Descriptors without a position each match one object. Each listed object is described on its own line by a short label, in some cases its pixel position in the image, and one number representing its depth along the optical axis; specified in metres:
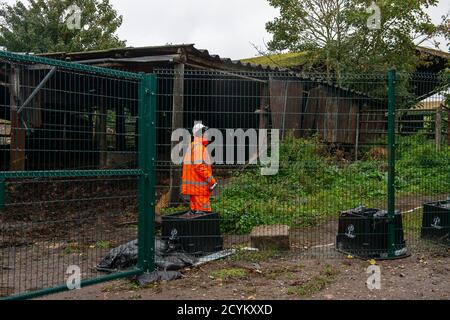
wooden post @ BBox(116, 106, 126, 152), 9.82
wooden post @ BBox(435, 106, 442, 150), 9.21
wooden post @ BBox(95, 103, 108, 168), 10.15
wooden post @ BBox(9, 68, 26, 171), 10.14
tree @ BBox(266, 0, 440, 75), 17.48
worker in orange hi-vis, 7.49
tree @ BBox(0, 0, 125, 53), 24.59
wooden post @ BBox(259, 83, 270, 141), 12.45
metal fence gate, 5.62
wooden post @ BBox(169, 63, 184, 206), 9.48
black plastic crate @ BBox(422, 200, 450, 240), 7.14
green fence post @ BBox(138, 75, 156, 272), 5.66
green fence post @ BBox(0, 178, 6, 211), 4.34
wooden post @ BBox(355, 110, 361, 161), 10.06
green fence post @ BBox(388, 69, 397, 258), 6.32
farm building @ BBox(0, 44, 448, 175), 10.16
